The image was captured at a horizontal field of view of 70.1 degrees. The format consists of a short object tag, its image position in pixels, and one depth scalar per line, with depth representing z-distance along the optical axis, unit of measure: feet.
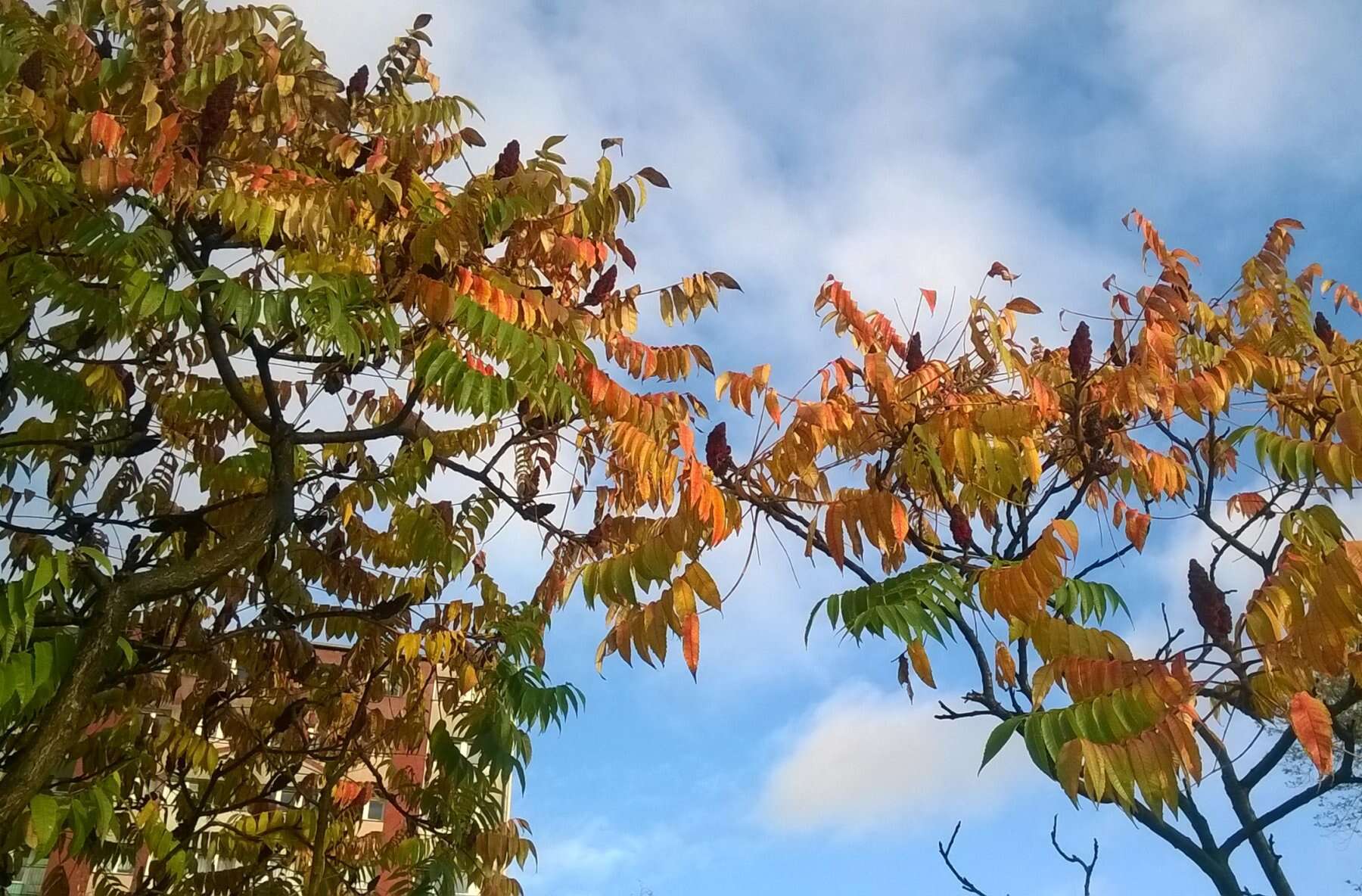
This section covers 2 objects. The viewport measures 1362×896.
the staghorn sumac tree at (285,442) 12.53
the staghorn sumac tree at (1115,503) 9.64
